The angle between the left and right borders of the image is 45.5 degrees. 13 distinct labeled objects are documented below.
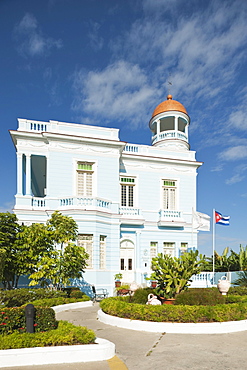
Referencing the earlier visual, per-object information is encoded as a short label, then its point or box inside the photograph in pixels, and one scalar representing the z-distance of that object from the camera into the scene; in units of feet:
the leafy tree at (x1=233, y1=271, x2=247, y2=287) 61.67
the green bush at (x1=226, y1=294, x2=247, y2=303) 38.85
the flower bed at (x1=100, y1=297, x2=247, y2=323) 30.42
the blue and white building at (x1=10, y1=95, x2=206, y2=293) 61.16
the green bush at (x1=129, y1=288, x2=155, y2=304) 38.18
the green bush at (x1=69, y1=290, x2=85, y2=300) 48.82
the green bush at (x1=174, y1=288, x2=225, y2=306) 33.22
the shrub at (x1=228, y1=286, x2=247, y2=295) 49.84
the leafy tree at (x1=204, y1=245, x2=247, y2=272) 73.36
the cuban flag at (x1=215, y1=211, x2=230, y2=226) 70.44
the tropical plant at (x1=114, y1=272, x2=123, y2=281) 61.11
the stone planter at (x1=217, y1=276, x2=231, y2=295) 43.11
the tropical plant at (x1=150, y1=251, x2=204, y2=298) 37.45
